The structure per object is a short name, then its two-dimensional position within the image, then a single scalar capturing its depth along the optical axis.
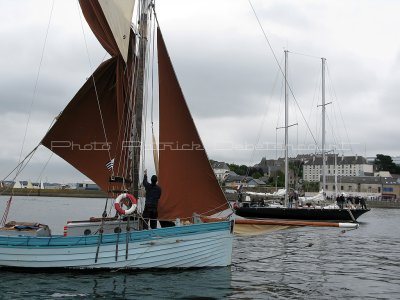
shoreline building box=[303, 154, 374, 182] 187.98
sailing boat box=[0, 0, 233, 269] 16.83
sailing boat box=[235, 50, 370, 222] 47.33
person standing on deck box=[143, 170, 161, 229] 17.83
